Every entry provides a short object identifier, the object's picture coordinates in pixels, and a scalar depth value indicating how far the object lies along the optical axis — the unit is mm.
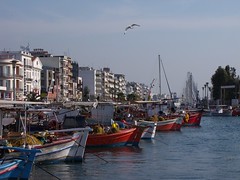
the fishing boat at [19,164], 25734
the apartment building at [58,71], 148375
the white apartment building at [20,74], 108750
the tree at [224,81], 183000
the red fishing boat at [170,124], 72888
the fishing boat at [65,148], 34281
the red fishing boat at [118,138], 45028
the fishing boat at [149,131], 58850
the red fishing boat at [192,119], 93938
